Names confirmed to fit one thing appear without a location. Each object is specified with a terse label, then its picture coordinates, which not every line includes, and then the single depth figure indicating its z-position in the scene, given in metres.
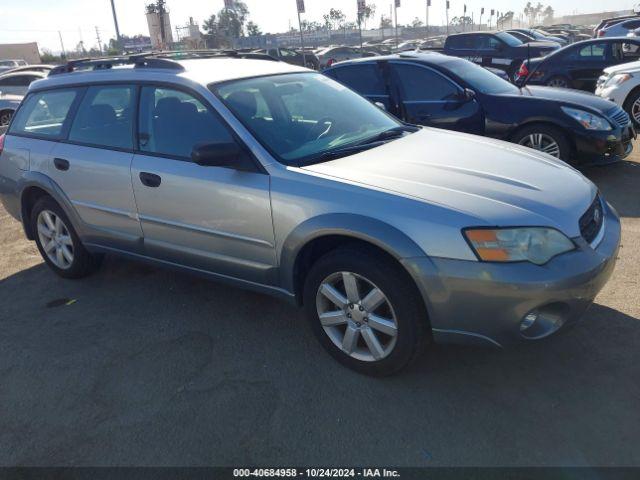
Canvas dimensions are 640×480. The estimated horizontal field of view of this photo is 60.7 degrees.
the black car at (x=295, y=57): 26.45
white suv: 8.84
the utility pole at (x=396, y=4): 34.99
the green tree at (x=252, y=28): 85.75
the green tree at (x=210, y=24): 75.25
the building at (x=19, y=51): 64.44
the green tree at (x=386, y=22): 114.61
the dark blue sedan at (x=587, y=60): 11.57
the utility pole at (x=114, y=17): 24.27
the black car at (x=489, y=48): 15.63
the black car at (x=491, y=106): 6.27
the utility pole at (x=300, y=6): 22.94
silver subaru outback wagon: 2.62
